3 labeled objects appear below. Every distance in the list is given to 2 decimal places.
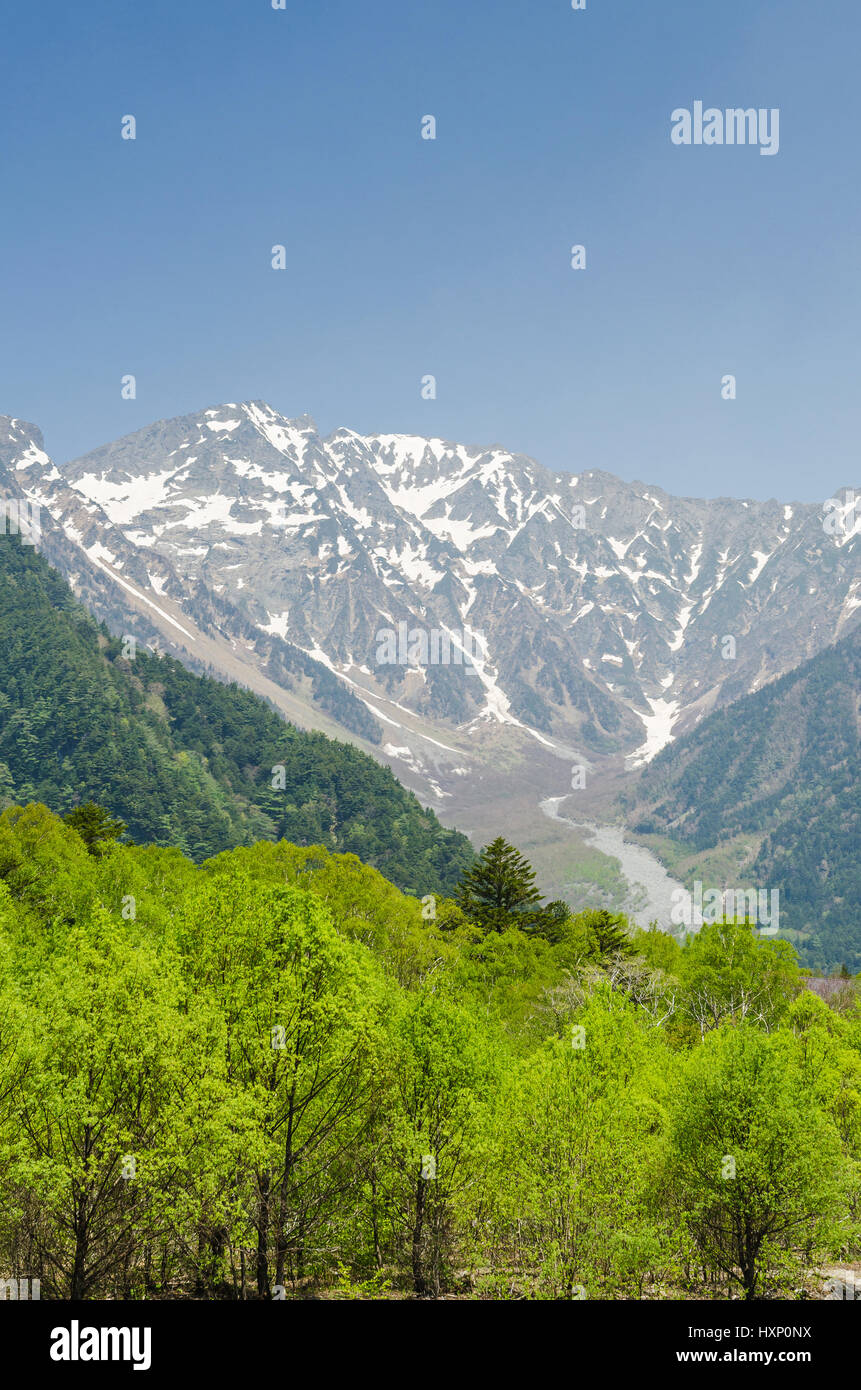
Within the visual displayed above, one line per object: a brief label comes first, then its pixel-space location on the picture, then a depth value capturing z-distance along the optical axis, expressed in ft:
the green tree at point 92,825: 472.03
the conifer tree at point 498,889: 447.83
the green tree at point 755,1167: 166.40
